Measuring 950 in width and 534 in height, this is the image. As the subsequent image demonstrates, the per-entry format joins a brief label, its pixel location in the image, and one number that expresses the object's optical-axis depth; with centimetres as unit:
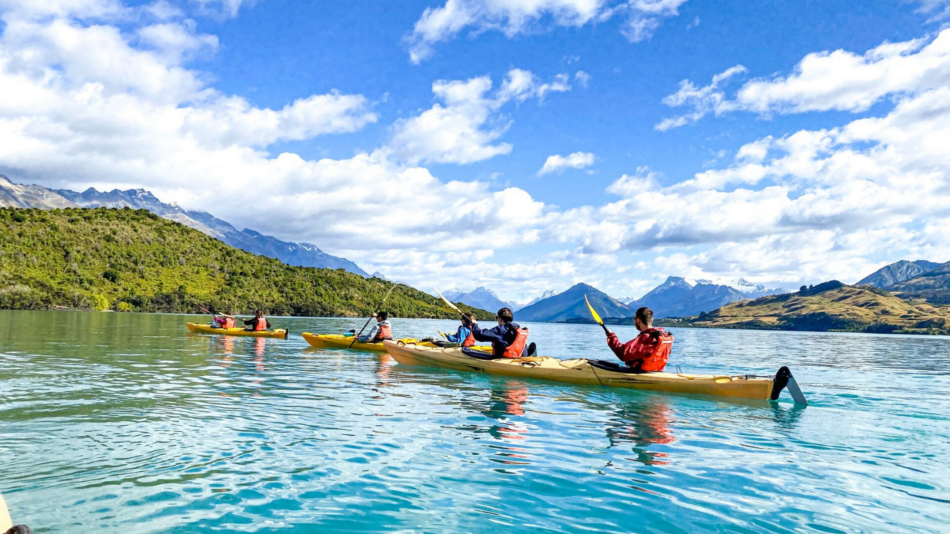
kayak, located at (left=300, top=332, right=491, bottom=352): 3289
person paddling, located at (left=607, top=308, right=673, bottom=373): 1753
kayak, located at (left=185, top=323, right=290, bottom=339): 4134
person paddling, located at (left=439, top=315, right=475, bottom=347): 2692
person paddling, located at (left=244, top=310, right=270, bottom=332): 4138
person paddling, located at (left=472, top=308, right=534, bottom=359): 2166
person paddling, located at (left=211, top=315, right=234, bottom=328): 4206
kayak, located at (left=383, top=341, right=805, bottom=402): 1747
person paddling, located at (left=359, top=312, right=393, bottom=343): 3166
